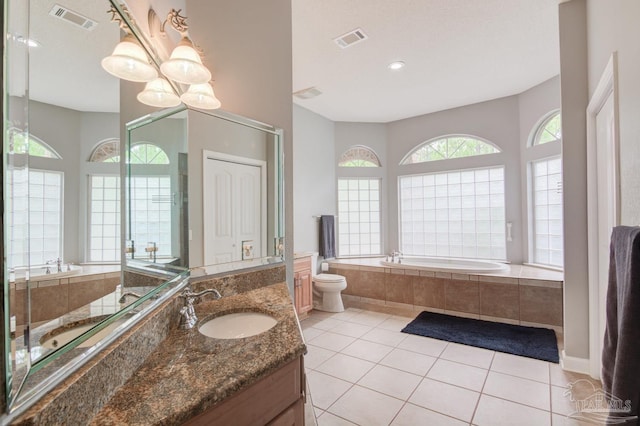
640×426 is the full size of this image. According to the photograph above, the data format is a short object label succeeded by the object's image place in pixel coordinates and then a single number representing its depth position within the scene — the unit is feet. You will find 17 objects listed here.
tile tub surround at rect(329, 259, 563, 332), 10.77
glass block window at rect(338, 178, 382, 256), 16.83
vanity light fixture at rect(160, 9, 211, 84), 4.52
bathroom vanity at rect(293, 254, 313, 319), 11.86
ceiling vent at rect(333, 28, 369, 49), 8.91
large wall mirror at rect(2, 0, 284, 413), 1.71
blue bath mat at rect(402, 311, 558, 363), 9.15
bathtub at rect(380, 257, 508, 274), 12.13
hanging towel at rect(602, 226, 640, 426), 2.63
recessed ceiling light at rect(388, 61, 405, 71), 10.73
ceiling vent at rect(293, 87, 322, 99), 12.75
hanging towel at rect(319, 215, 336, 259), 15.25
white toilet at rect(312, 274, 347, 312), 13.07
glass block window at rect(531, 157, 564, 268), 12.12
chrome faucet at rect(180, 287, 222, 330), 4.04
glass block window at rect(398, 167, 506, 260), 14.46
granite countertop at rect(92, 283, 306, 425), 2.22
